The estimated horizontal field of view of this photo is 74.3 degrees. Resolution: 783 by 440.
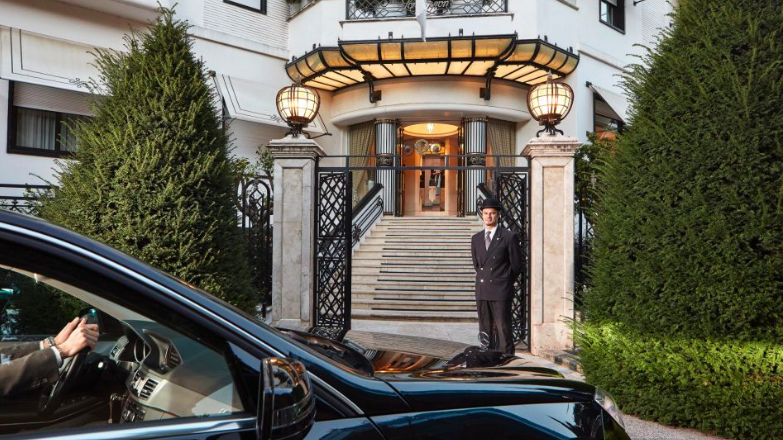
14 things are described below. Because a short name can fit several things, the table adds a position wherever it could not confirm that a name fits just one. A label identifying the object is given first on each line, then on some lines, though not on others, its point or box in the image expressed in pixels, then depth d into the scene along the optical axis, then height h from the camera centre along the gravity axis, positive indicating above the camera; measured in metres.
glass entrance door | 19.27 +1.53
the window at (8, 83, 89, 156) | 11.62 +2.53
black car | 1.19 -0.39
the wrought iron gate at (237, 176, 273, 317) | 8.16 -0.21
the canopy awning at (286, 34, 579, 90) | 14.54 +5.05
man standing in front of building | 6.00 -0.47
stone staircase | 10.79 -0.96
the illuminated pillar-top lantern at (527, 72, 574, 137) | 7.55 +1.92
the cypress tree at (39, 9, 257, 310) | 4.22 +0.47
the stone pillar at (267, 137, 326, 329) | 7.62 -0.01
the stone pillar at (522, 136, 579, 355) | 7.25 -0.13
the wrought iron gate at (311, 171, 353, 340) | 7.83 -0.25
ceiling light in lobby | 18.42 +3.66
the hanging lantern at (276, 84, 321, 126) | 7.77 +1.92
